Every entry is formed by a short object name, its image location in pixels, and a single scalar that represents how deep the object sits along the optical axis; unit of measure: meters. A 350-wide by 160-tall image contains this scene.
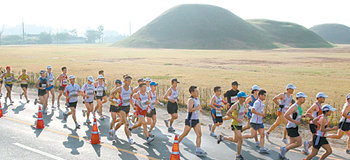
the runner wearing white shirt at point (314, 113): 8.35
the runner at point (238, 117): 8.39
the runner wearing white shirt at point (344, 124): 8.62
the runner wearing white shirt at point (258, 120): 8.77
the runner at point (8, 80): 16.94
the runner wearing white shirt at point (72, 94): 11.80
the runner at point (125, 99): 10.27
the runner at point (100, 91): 13.20
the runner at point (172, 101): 11.30
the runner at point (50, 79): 15.84
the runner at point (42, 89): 14.55
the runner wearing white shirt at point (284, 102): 9.86
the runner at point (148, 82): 12.69
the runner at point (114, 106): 10.66
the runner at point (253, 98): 10.26
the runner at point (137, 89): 10.70
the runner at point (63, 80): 16.06
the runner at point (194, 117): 8.77
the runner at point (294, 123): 8.21
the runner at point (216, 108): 9.90
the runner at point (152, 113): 10.55
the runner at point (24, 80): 16.94
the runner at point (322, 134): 7.34
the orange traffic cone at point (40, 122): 11.58
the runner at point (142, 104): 9.84
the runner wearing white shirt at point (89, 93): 12.22
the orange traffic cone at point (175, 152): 7.64
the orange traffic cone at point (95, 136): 9.80
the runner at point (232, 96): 11.35
